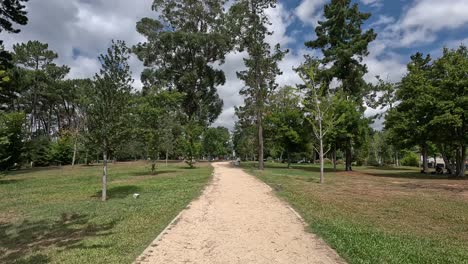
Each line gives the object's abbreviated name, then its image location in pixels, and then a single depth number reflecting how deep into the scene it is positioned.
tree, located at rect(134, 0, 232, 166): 39.75
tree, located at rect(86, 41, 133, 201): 13.09
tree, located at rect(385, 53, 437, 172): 26.78
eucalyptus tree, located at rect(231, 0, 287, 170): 33.06
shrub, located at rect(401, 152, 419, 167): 65.49
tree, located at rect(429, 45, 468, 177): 24.36
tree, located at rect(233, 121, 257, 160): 77.11
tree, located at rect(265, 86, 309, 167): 38.69
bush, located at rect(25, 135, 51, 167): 45.22
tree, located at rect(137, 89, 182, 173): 26.73
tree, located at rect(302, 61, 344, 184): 19.94
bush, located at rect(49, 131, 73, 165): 50.75
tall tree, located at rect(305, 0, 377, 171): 36.91
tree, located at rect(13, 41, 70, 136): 48.66
